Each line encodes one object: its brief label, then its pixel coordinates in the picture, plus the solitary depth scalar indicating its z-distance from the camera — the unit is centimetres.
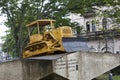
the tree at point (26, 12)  1537
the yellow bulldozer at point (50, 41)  1037
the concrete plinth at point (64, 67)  975
